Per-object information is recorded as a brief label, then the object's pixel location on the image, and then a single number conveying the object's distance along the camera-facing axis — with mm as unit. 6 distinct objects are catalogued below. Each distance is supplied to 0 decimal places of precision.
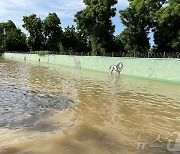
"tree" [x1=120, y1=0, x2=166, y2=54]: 15667
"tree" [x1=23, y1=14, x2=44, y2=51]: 29773
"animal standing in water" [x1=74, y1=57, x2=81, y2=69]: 16333
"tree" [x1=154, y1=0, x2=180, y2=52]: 14131
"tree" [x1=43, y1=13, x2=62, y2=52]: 28620
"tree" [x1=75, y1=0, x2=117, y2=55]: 19334
